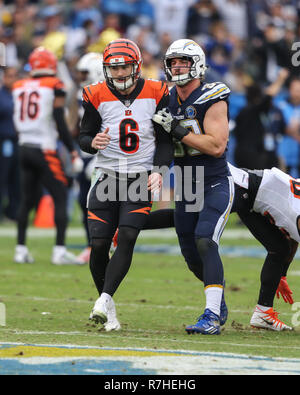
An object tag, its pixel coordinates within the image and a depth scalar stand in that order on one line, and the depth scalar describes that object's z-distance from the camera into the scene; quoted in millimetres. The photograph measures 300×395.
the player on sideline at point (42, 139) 19375
